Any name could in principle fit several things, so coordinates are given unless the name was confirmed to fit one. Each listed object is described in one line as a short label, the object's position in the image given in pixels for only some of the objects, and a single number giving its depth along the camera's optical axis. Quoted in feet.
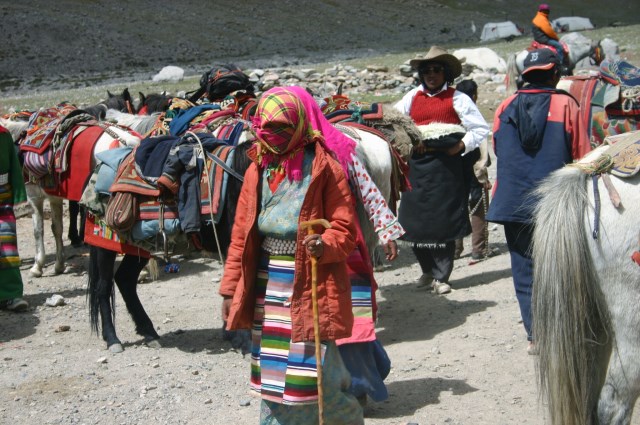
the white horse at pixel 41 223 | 27.55
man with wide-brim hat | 21.20
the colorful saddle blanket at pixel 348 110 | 19.88
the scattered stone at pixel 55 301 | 23.82
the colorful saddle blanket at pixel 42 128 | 25.07
